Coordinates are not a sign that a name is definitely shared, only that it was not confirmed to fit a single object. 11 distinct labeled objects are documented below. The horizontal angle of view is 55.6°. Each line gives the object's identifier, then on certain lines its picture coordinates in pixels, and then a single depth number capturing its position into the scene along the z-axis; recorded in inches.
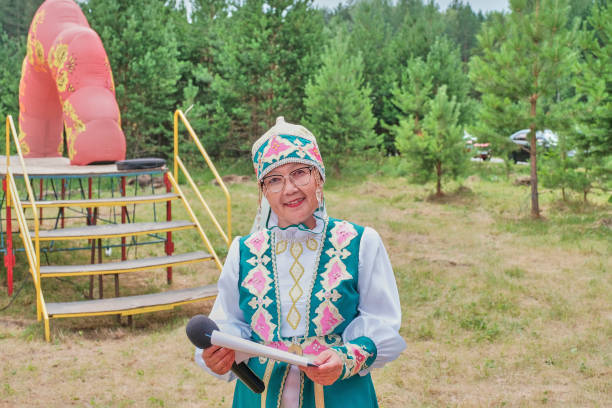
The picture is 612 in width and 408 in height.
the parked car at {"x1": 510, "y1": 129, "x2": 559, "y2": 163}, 876.0
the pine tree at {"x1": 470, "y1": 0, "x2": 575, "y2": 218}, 429.1
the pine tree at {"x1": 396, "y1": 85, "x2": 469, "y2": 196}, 550.6
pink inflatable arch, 296.8
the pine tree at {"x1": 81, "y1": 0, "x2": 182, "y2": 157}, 650.8
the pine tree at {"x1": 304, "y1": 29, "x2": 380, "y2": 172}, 660.7
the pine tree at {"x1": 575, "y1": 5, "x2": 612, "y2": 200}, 392.5
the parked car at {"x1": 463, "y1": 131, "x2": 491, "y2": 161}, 566.1
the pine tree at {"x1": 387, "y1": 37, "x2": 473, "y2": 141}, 736.3
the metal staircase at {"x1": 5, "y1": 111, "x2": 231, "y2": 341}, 223.9
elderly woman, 77.4
